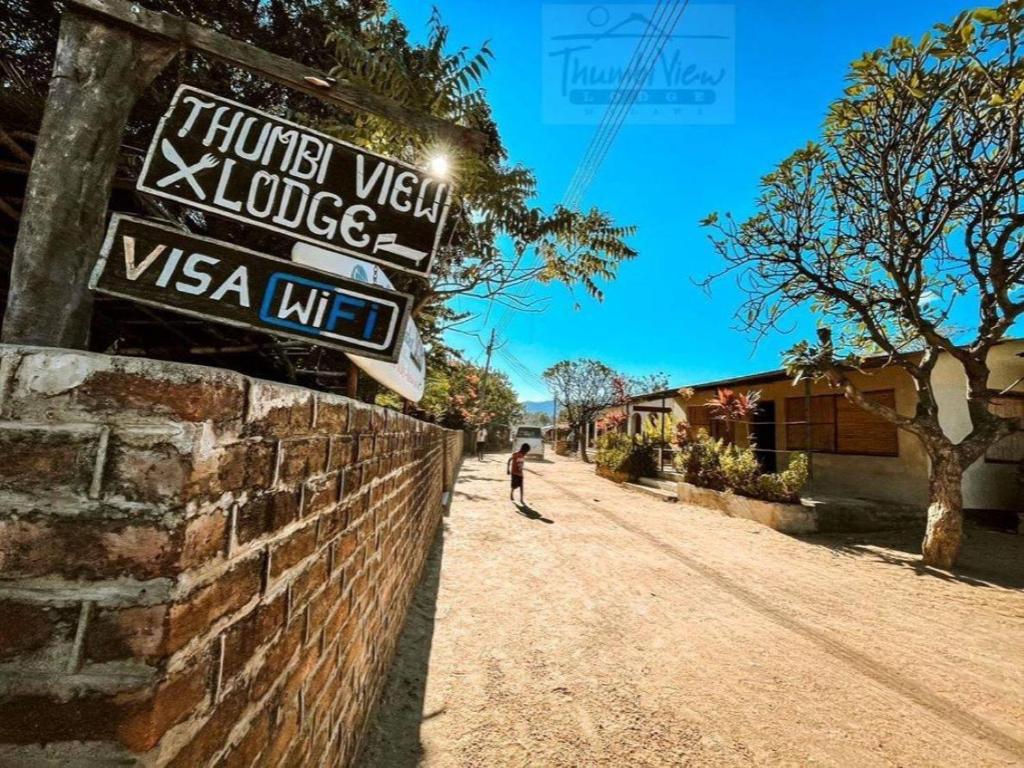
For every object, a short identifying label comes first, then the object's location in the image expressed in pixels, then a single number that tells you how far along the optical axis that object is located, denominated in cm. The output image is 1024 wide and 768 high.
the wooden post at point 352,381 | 252
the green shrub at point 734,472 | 921
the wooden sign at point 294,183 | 135
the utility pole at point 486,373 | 2976
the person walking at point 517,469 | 1085
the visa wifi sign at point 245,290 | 120
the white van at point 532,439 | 2947
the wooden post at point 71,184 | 130
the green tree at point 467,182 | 298
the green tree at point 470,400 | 1145
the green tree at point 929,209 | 608
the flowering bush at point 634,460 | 1594
